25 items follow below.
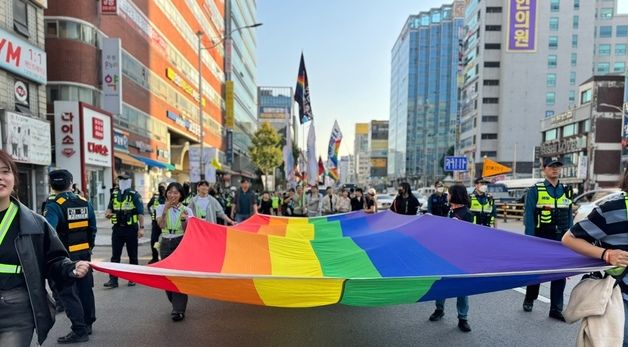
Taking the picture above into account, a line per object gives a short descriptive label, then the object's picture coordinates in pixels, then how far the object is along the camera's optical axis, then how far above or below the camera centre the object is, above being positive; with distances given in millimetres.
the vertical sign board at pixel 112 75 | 18875 +4463
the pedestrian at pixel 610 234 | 2246 -442
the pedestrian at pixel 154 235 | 6481 -1380
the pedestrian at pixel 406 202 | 8273 -917
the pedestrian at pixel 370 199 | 11105 -1148
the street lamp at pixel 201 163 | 20133 -162
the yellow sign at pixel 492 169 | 17359 -248
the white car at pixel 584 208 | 11464 -1452
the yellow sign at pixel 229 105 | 41469 +6564
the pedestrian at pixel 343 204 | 11609 -1369
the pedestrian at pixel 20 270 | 2031 -652
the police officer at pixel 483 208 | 6617 -819
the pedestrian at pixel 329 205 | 11773 -1421
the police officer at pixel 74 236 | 3977 -933
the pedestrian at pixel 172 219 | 5062 -857
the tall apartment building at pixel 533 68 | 60344 +16685
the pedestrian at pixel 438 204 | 8469 -967
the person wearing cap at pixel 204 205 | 6406 -822
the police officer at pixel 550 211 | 4832 -643
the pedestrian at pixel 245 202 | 10219 -1177
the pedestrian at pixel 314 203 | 11991 -1407
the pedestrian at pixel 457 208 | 4728 -649
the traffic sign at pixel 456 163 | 22891 +22
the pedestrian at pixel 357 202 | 12438 -1384
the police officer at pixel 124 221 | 5984 -1037
